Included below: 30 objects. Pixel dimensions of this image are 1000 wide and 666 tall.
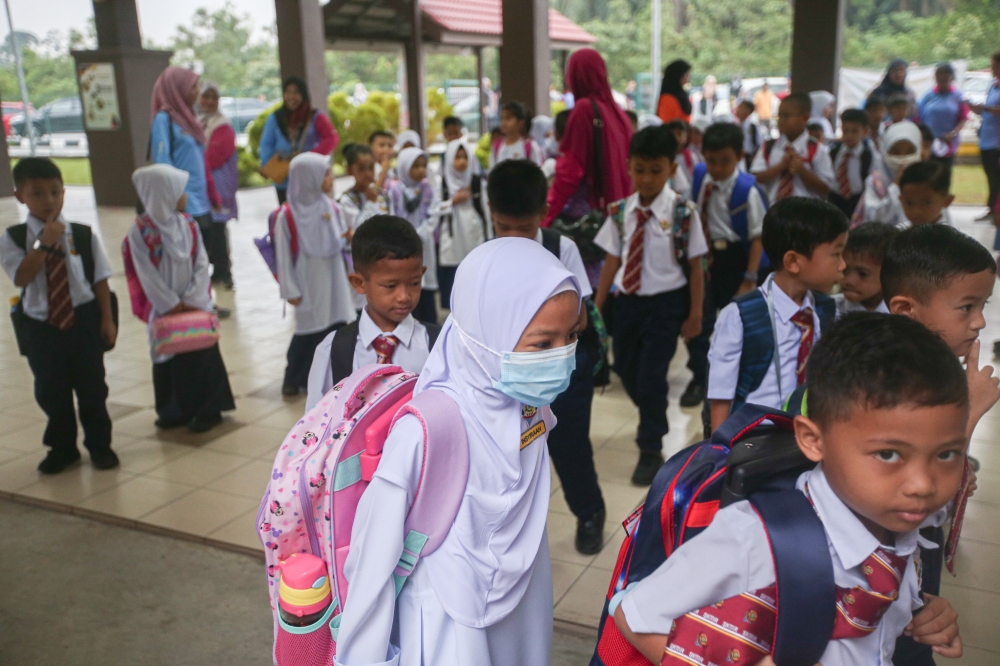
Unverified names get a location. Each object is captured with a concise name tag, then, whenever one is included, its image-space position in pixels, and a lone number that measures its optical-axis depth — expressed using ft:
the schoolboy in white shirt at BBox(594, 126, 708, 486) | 11.96
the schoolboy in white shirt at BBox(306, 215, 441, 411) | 7.61
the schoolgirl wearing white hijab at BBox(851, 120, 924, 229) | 19.19
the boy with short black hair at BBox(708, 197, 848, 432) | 7.82
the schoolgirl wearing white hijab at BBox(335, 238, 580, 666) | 4.66
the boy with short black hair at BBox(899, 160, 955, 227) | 11.92
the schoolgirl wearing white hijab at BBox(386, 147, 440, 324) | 19.17
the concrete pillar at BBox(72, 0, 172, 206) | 42.34
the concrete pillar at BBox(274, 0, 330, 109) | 30.27
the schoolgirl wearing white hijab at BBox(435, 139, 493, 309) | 17.89
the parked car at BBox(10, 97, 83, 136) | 70.03
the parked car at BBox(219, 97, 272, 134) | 76.95
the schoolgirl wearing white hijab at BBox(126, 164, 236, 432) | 13.74
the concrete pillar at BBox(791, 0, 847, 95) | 28.91
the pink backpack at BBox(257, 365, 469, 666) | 4.85
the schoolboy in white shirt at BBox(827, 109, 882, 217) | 20.07
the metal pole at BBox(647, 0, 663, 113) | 59.62
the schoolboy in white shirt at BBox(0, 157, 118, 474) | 12.15
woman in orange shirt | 22.15
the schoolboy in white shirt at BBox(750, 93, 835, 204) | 18.31
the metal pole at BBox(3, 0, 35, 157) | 51.01
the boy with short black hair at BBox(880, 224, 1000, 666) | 6.06
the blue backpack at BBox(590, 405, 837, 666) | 3.59
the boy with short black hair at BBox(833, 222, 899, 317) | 8.78
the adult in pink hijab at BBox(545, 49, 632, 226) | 14.79
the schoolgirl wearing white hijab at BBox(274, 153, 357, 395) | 15.62
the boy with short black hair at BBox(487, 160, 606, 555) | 9.67
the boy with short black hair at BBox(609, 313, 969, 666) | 3.54
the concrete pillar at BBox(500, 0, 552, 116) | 29.58
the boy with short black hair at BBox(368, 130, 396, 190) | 21.61
